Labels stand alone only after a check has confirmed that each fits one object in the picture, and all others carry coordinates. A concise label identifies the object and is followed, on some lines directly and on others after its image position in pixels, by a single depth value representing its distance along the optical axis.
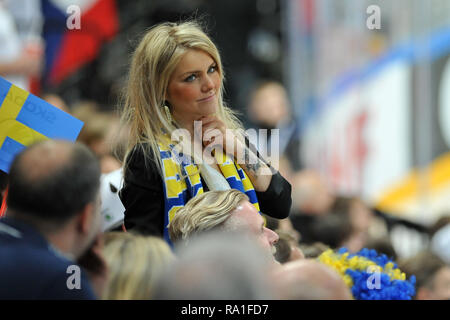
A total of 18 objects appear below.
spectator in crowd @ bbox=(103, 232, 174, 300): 5.76
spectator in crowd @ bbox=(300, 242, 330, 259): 8.69
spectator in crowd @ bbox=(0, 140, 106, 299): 5.57
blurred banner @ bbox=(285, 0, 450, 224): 18.31
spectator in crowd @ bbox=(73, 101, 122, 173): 12.02
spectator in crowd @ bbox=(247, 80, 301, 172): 15.05
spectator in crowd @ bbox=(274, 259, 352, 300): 5.60
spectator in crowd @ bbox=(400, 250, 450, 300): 9.81
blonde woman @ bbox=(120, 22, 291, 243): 7.39
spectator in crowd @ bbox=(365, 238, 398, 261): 10.84
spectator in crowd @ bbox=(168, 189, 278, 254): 6.86
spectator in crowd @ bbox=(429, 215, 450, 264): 13.46
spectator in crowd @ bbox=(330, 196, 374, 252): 12.59
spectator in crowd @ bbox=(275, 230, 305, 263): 7.96
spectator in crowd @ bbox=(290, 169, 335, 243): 13.64
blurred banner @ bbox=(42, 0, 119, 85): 16.72
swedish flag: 7.62
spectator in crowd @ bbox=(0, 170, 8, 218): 8.17
